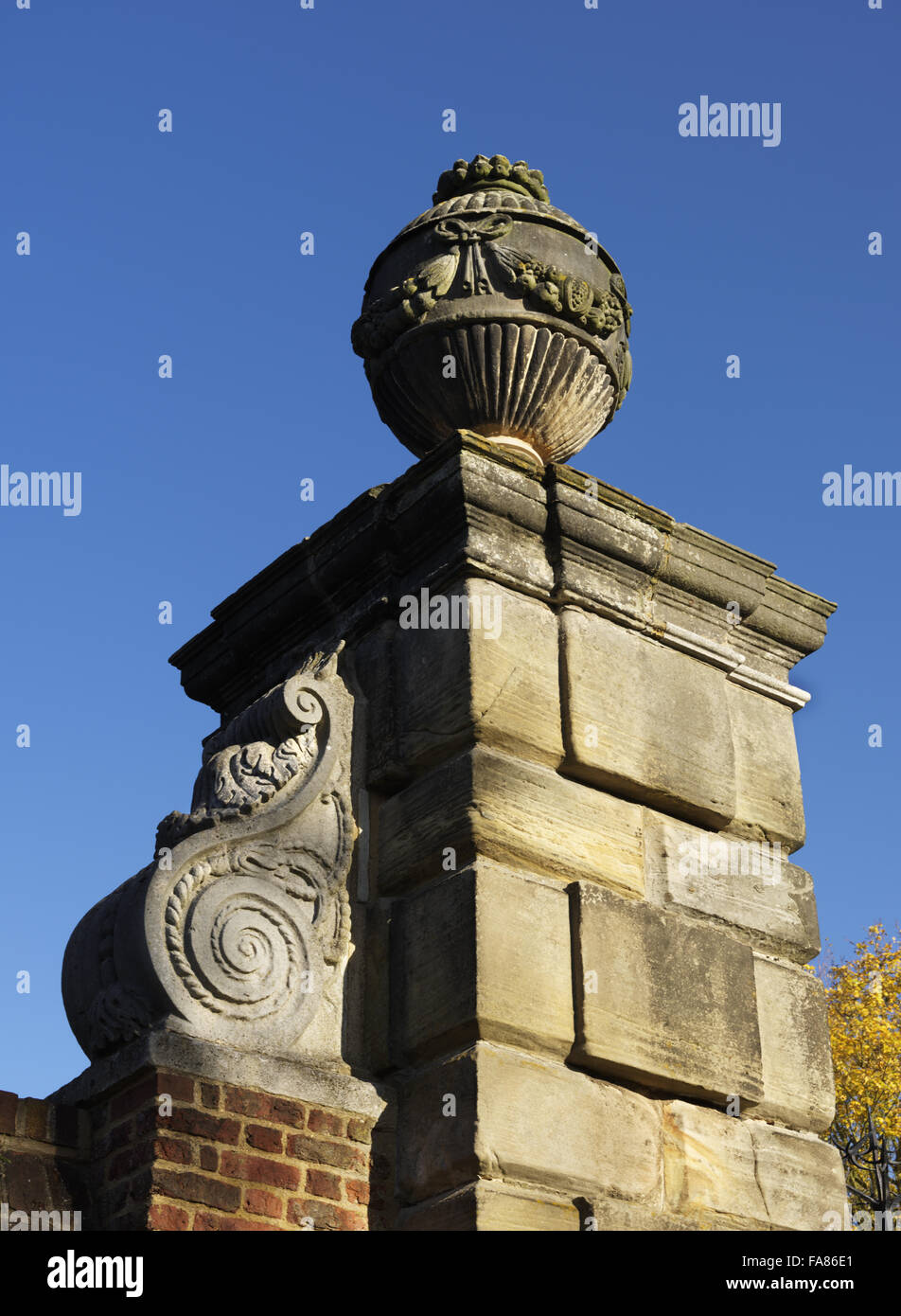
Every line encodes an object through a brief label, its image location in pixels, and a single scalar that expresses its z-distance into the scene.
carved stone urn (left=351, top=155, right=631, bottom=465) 4.86
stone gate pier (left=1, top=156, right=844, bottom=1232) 3.81
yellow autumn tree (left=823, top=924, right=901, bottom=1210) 17.45
